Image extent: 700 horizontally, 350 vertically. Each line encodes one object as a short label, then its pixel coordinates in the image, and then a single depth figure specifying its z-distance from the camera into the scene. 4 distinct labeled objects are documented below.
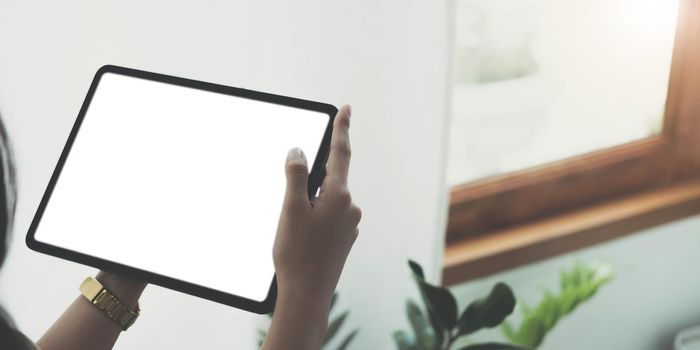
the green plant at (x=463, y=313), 0.97
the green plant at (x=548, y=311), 1.14
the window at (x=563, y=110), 1.16
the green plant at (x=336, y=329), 1.04
